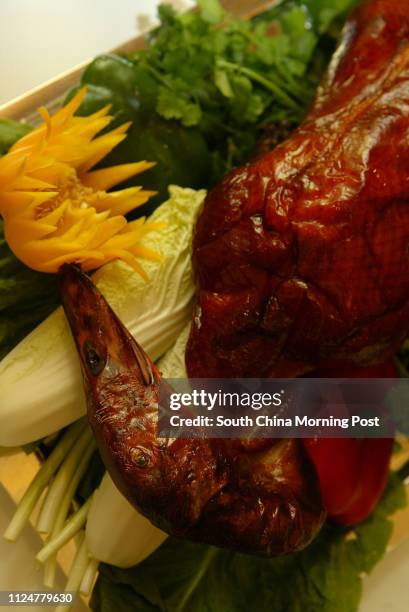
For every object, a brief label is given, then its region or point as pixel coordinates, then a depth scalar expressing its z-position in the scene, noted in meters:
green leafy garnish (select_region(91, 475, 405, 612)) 0.55
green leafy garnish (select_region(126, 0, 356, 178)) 0.61
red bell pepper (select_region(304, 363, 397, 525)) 0.55
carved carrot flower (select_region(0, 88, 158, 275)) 0.49
